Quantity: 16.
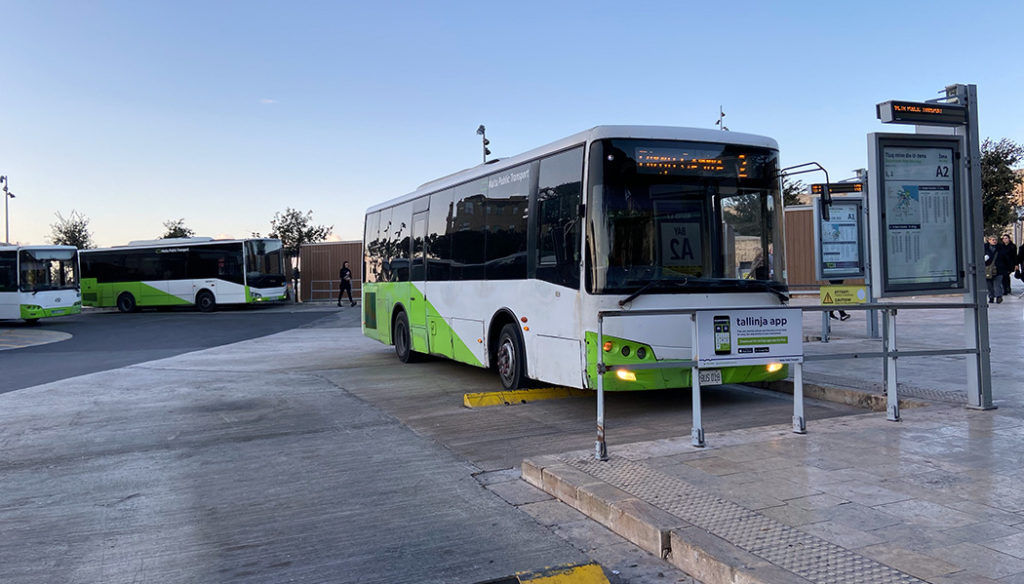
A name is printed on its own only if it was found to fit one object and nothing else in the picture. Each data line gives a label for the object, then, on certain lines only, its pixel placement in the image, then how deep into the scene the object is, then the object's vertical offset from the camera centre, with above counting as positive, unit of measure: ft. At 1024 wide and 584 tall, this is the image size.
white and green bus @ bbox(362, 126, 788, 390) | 26.00 +0.86
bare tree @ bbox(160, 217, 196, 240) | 215.10 +15.92
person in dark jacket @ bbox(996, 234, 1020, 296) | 73.00 +0.19
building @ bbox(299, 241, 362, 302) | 130.62 +2.36
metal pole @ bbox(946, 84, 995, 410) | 24.40 -0.61
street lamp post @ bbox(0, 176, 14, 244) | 158.92 +15.88
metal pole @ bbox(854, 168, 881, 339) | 45.16 -3.22
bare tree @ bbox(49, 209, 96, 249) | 205.26 +15.31
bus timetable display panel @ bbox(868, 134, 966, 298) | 24.06 +1.45
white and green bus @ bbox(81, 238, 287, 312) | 110.42 +1.95
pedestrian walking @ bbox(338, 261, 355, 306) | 112.45 +0.09
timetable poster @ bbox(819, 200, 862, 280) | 47.73 +1.33
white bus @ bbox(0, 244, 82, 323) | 88.38 +1.33
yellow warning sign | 38.06 -1.61
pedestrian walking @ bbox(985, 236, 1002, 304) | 70.74 -1.50
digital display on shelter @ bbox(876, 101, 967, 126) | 23.22 +4.46
